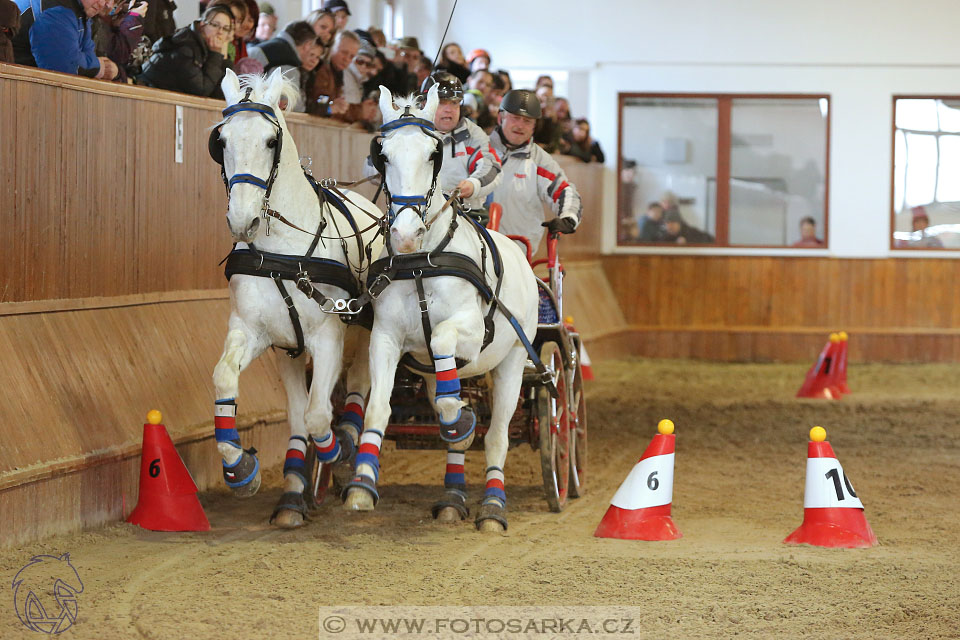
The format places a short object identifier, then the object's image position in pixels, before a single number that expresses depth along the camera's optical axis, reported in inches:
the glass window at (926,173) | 1352.1
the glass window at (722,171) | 1369.3
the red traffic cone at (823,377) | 964.0
